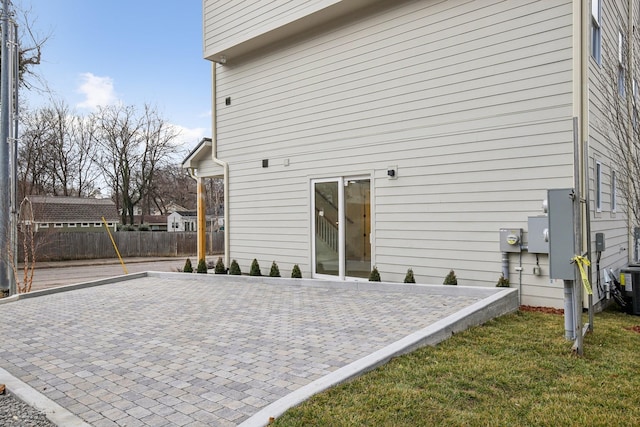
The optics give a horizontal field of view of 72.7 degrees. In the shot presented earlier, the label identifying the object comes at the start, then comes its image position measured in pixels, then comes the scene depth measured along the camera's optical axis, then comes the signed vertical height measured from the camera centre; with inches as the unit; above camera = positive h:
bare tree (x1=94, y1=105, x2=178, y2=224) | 1268.5 +204.1
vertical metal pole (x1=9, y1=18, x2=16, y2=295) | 358.0 +37.8
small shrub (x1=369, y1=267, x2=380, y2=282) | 309.1 -45.0
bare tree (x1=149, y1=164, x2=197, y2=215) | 1416.1 +103.5
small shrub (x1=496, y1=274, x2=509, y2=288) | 252.5 -41.8
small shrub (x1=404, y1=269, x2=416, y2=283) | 292.0 -44.1
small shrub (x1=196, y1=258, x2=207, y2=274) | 415.5 -50.6
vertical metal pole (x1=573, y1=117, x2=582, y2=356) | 157.0 -11.9
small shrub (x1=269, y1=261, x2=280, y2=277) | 370.0 -48.5
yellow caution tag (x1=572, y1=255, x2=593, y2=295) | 156.2 -19.8
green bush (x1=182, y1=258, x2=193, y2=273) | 430.0 -52.3
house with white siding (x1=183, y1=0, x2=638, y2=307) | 248.1 +56.6
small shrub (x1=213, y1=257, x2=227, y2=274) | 407.2 -50.5
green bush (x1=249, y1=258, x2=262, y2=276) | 380.8 -48.0
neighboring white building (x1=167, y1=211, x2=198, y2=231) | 1769.2 -23.7
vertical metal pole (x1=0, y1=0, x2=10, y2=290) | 349.4 +52.1
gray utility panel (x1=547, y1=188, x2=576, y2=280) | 158.4 -8.7
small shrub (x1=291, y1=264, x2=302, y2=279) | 354.3 -48.3
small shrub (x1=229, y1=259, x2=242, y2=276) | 399.1 -50.1
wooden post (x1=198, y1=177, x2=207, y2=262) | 482.9 -3.3
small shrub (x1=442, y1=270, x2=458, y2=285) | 271.0 -42.1
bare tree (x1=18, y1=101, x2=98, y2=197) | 1066.1 +171.3
